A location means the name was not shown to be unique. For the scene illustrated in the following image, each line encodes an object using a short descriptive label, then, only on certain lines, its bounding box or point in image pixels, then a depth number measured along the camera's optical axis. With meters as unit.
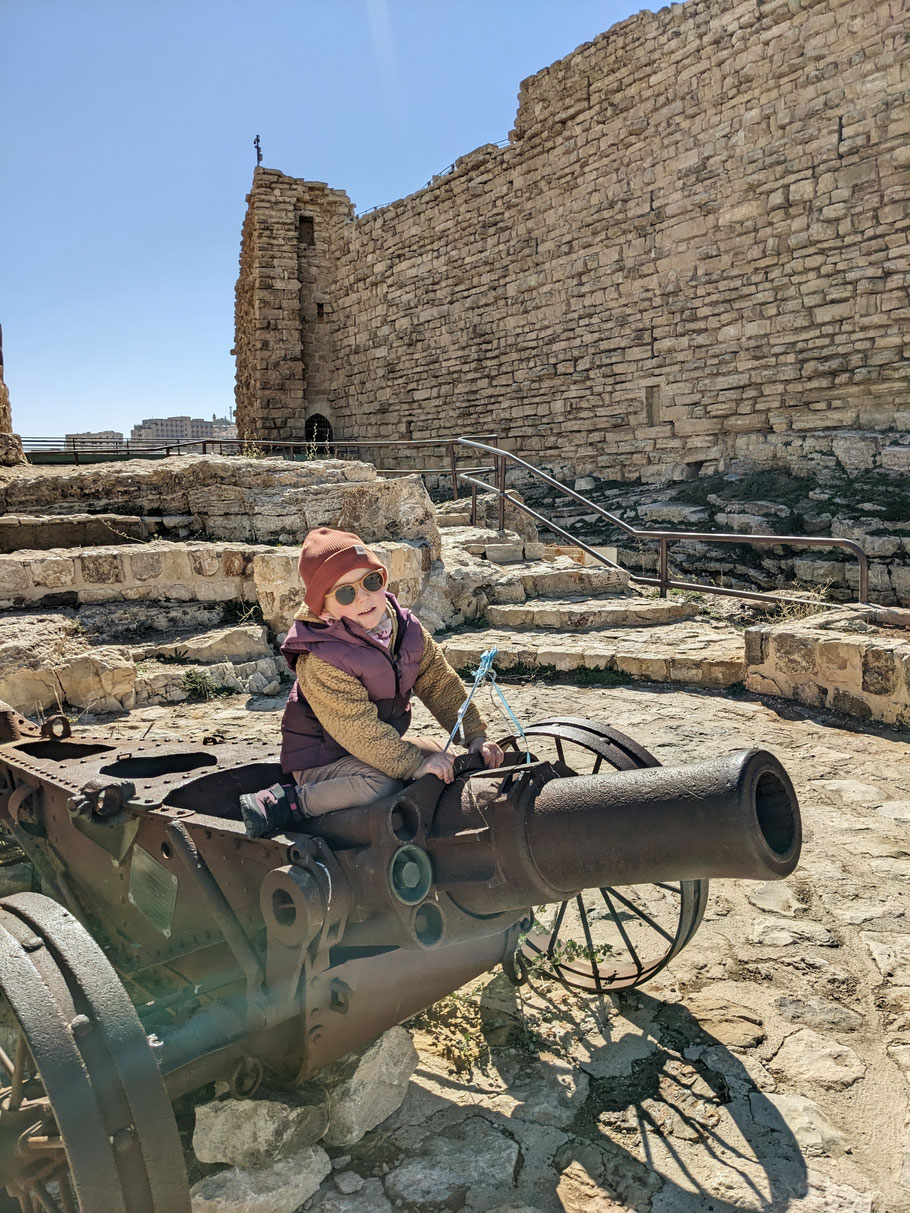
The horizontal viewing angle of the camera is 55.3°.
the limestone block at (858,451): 9.91
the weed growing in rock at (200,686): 5.61
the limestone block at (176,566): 6.27
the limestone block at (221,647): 5.83
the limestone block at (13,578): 5.86
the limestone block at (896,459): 9.50
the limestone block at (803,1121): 2.07
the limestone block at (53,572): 5.93
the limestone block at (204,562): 6.34
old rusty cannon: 1.65
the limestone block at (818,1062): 2.30
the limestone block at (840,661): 5.31
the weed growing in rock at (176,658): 5.80
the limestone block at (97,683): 5.26
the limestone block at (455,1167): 1.96
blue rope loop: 2.24
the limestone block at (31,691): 5.07
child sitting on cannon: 2.18
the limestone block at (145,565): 6.20
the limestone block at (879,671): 5.11
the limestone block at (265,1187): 1.88
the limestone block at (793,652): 5.58
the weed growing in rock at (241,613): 6.36
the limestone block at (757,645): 5.85
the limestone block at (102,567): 6.08
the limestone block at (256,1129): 2.01
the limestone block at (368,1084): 2.12
